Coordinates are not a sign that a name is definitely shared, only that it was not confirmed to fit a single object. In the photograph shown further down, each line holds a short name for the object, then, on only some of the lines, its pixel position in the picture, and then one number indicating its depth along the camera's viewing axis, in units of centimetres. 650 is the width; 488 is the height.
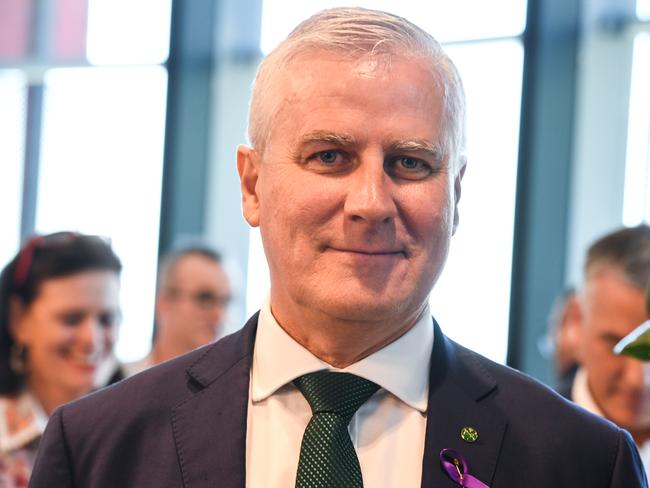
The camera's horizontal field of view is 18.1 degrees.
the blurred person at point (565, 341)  682
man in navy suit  347
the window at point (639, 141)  1145
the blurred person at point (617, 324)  586
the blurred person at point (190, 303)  947
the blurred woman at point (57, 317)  673
